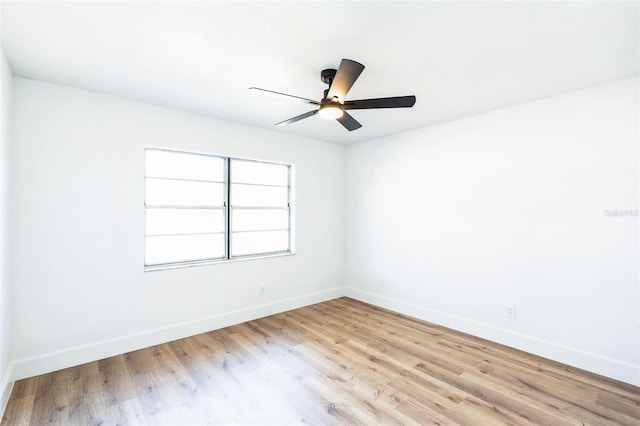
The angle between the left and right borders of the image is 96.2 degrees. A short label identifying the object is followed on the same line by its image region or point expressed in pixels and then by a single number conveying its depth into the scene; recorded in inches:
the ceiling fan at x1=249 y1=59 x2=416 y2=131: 77.0
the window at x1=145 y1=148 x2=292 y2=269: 127.0
